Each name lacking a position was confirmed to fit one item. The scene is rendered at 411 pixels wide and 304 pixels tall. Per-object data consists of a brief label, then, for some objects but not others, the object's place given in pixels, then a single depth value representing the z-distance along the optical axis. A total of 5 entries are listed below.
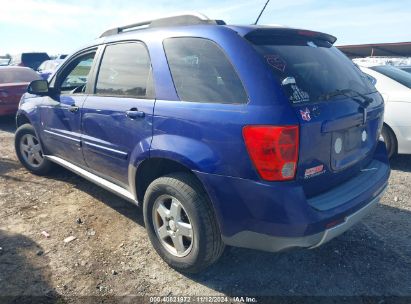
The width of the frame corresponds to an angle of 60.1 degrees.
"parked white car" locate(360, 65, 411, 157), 4.81
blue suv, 2.16
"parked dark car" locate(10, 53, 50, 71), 23.62
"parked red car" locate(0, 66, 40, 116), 7.98
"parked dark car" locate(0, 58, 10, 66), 24.09
